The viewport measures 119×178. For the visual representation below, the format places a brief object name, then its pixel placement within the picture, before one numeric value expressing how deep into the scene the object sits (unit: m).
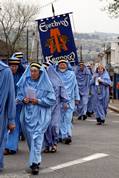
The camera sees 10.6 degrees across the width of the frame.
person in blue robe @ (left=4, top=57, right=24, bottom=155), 11.26
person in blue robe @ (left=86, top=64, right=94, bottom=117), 21.95
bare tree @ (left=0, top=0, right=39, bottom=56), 73.12
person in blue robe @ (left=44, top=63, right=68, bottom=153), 11.62
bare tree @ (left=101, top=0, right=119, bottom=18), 35.50
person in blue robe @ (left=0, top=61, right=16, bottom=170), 8.50
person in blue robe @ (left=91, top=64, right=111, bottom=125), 18.88
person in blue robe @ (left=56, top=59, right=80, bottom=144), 13.23
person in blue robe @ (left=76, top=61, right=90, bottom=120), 20.27
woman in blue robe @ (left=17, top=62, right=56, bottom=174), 9.39
